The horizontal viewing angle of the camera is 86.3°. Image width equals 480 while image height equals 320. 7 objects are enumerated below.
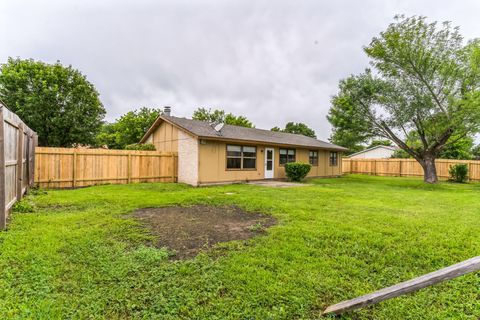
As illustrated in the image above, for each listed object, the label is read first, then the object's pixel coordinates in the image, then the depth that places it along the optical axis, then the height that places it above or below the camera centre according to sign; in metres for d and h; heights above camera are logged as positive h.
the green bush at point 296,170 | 14.35 -0.47
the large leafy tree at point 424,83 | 13.28 +4.38
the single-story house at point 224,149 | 11.99 +0.64
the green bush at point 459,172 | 16.28 -0.60
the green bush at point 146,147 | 14.34 +0.76
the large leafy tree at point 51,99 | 16.48 +4.10
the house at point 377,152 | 32.62 +1.31
